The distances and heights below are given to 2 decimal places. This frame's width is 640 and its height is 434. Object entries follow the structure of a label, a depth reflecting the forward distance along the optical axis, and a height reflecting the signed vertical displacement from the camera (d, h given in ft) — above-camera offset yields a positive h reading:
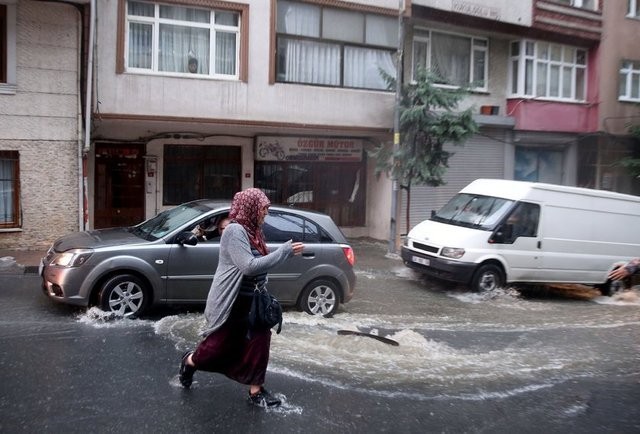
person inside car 24.91 -1.82
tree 43.16 +4.20
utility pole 43.91 +4.68
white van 34.00 -2.55
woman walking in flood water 14.67 -2.89
